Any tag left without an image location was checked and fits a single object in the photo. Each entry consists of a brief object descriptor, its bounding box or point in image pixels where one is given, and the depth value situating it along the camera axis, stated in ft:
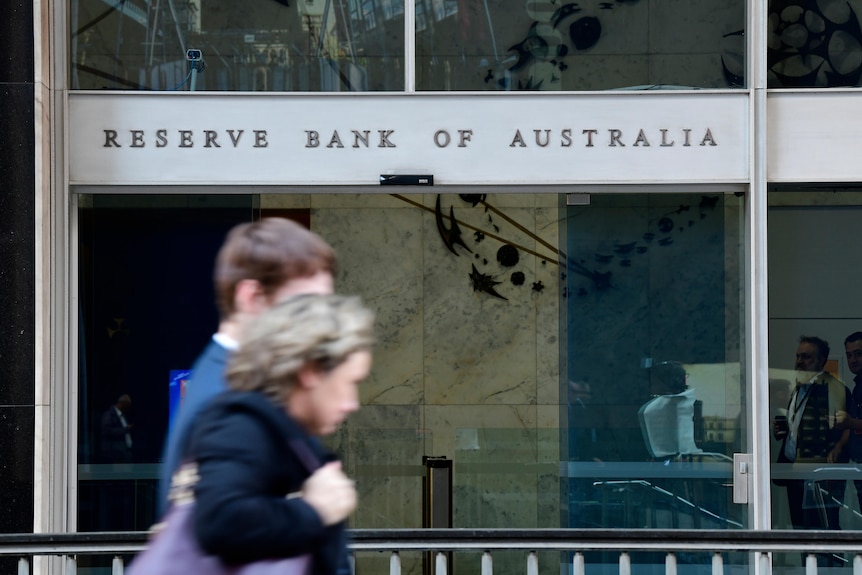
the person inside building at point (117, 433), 47.80
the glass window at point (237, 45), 47.03
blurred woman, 11.97
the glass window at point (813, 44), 47.32
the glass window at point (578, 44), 47.39
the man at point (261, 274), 14.69
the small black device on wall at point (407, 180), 46.06
